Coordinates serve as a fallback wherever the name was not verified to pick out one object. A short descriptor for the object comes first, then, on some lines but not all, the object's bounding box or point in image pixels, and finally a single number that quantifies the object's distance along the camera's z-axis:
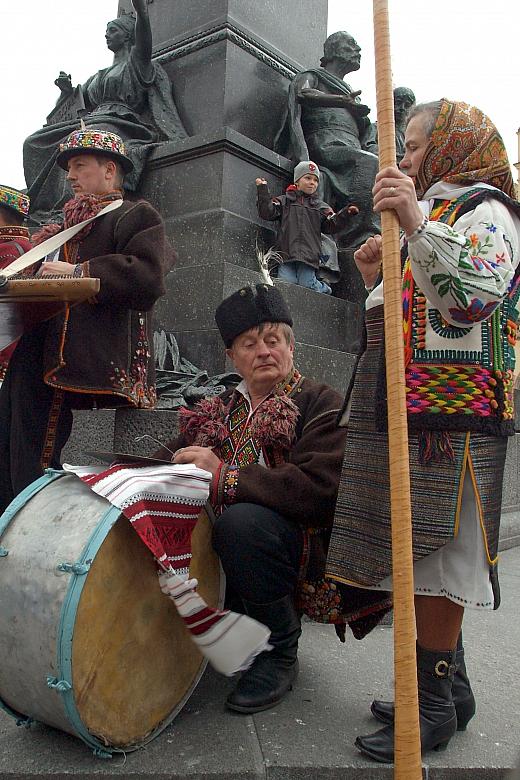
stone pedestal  4.55
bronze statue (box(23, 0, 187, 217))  5.53
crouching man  2.18
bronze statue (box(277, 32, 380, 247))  5.79
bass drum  1.71
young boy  5.11
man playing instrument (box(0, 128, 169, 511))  2.67
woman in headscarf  1.76
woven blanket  1.83
